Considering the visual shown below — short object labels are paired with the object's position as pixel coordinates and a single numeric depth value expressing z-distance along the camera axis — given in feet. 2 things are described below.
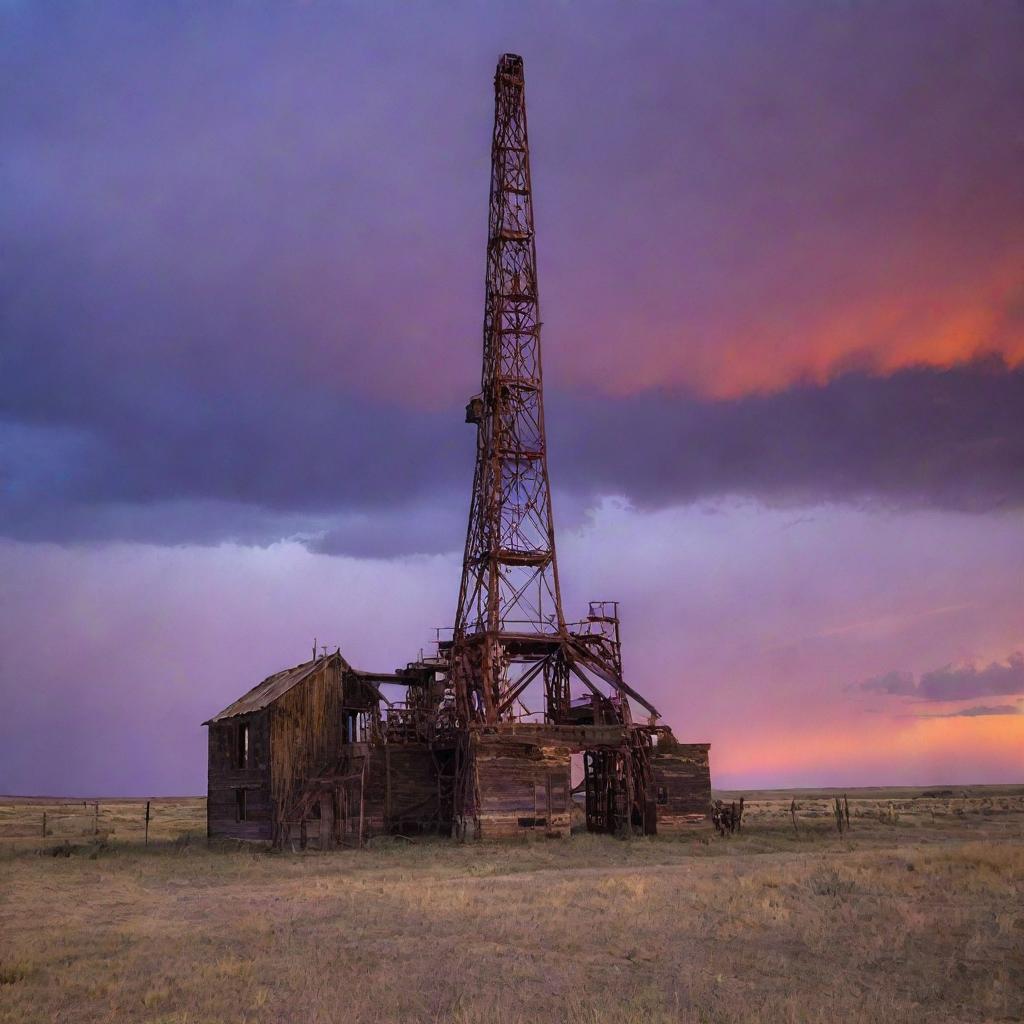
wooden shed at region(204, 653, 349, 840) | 120.57
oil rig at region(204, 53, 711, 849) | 122.83
